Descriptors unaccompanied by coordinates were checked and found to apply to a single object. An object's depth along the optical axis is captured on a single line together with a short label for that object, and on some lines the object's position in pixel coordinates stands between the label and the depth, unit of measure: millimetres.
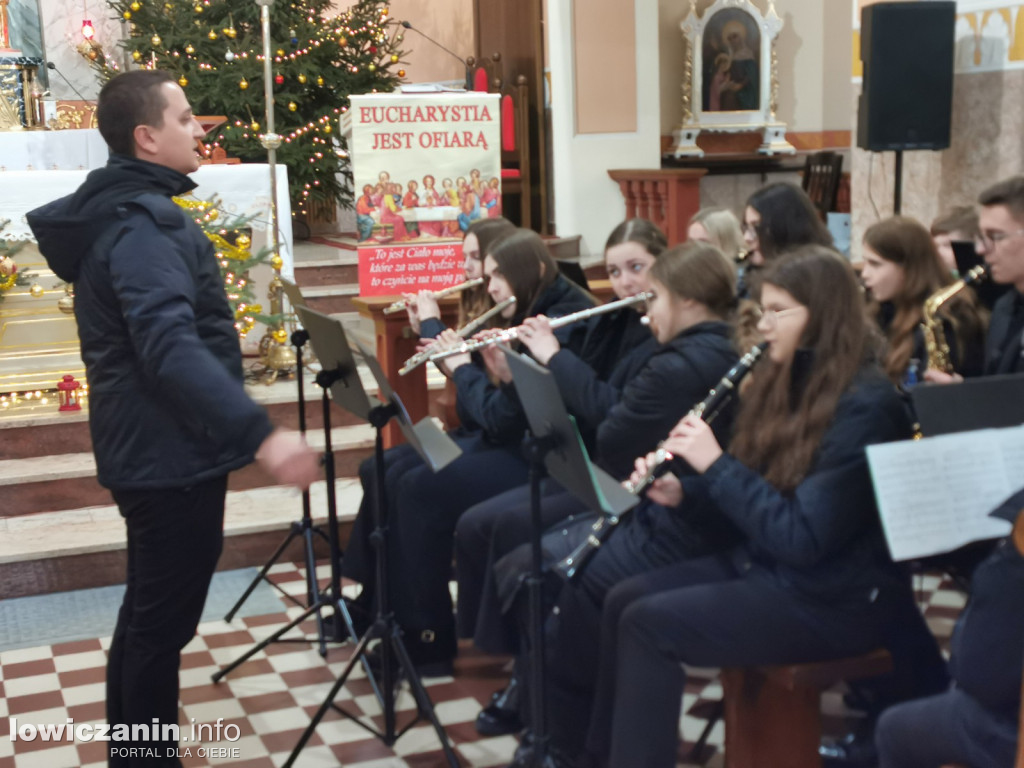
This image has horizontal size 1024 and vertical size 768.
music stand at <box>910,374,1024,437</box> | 1936
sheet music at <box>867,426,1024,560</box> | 1909
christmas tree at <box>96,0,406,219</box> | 8250
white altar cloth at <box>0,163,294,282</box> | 5207
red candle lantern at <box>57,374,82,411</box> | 4922
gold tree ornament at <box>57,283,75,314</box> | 5160
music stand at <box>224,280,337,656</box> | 3557
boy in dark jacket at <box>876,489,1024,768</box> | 1833
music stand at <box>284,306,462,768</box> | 2766
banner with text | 4781
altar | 5207
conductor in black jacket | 2355
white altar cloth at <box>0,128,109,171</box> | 5863
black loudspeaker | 5352
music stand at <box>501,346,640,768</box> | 2227
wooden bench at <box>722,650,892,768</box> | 2342
